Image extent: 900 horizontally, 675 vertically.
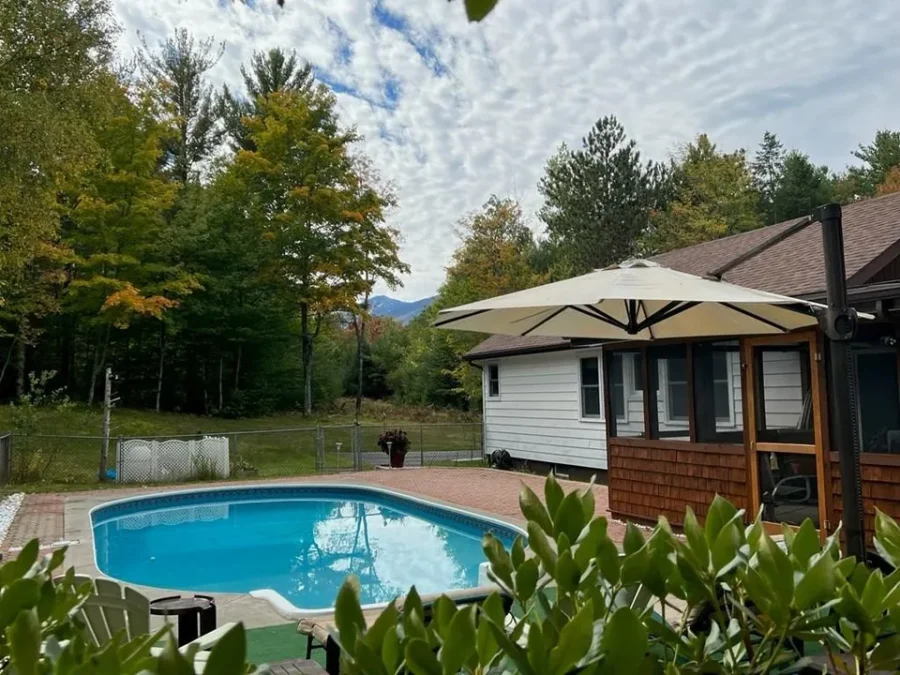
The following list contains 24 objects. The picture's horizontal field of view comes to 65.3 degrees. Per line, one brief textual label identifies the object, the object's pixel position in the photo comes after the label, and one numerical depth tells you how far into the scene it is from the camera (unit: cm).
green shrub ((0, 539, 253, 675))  78
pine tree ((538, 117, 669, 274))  2406
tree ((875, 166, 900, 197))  2384
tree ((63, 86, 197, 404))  1775
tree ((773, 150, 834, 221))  2828
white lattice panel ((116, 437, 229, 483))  1342
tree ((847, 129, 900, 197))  2881
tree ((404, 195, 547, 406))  2355
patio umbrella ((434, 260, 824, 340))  435
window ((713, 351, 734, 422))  732
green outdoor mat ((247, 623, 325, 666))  443
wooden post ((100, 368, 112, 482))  1275
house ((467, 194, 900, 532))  620
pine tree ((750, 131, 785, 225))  3383
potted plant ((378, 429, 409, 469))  1550
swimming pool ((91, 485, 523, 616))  809
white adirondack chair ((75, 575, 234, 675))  229
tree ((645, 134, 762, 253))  2481
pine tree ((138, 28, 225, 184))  2398
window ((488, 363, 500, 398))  1617
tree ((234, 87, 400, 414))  2303
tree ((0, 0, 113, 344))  1077
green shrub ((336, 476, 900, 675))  93
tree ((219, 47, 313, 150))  2600
